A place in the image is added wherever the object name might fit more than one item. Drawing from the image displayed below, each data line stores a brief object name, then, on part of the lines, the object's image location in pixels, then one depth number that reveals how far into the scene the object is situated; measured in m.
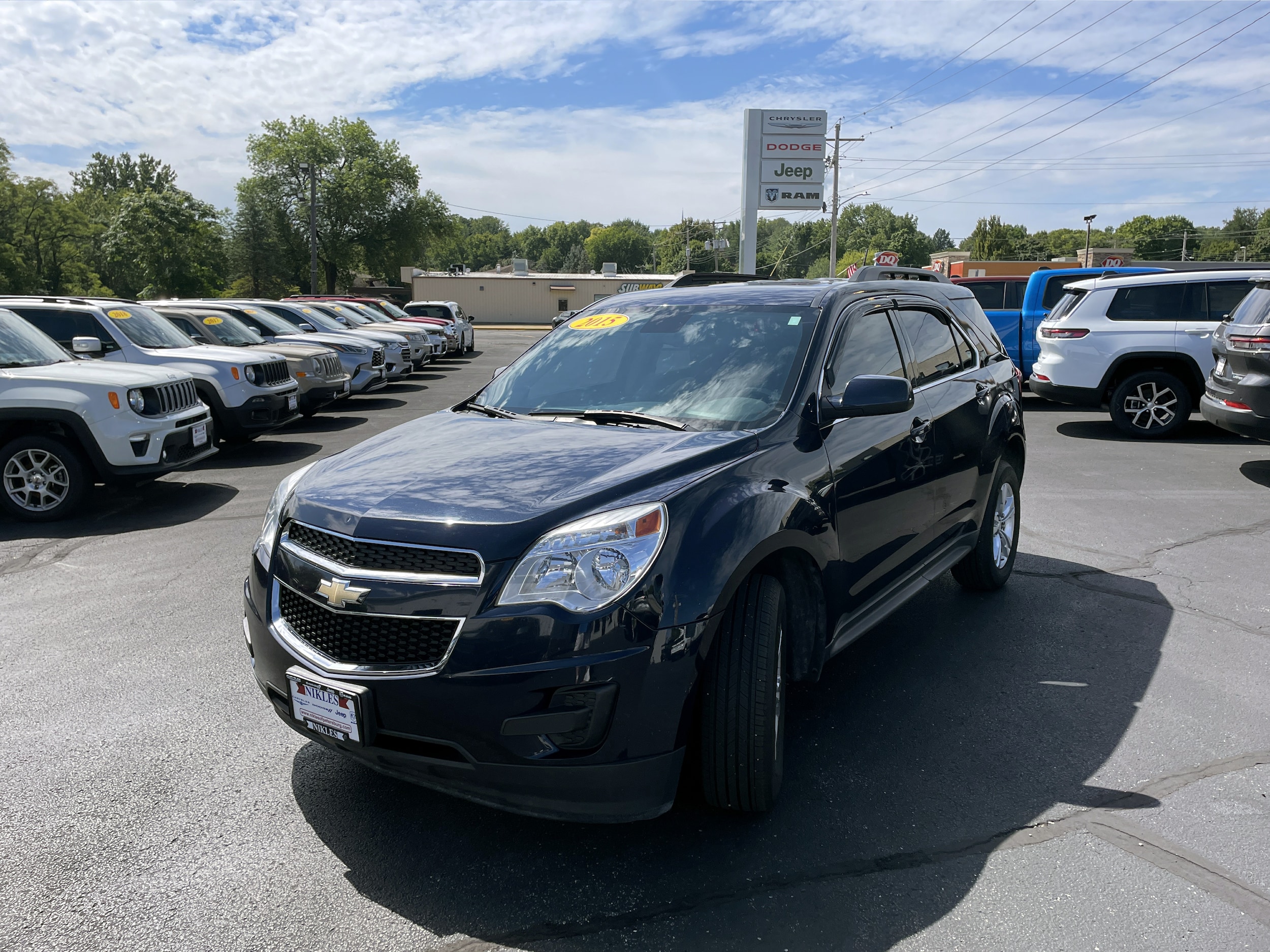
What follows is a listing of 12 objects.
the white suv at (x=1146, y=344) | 11.31
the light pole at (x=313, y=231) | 49.78
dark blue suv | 2.46
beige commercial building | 76.19
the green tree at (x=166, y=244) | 77.00
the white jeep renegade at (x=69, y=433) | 7.36
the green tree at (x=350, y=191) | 69.00
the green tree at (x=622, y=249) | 151.75
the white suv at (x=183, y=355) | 9.62
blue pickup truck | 14.15
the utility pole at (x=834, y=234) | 51.63
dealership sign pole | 36.25
